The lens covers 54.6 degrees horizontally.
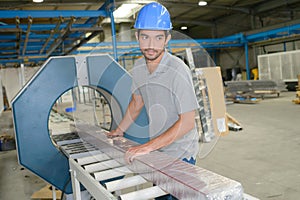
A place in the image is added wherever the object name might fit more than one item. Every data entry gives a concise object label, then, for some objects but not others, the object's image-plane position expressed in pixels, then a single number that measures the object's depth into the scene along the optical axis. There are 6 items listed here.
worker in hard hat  1.15
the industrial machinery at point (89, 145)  0.92
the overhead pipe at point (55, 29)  4.00
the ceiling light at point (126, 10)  6.01
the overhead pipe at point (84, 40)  4.66
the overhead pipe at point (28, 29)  3.79
